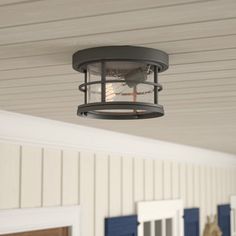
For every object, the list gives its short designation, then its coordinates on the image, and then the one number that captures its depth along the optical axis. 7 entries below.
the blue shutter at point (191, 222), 6.23
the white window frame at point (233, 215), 7.85
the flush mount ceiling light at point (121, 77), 1.98
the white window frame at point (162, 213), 5.26
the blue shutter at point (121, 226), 4.68
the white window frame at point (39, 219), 3.56
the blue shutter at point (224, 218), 7.46
